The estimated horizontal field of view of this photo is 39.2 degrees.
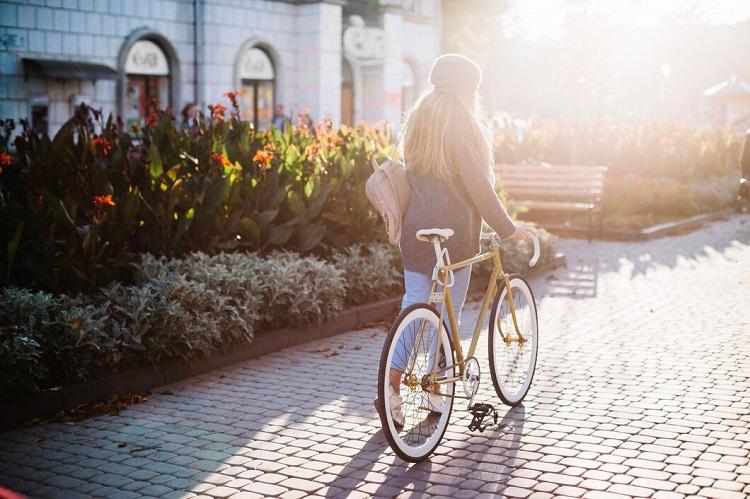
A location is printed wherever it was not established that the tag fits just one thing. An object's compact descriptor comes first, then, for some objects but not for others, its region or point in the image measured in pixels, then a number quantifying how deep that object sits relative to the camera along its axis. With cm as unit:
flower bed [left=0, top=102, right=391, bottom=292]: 744
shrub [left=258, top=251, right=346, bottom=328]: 797
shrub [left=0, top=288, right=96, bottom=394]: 598
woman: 554
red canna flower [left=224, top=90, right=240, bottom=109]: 945
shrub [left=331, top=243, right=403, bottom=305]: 913
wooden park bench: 1595
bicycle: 506
